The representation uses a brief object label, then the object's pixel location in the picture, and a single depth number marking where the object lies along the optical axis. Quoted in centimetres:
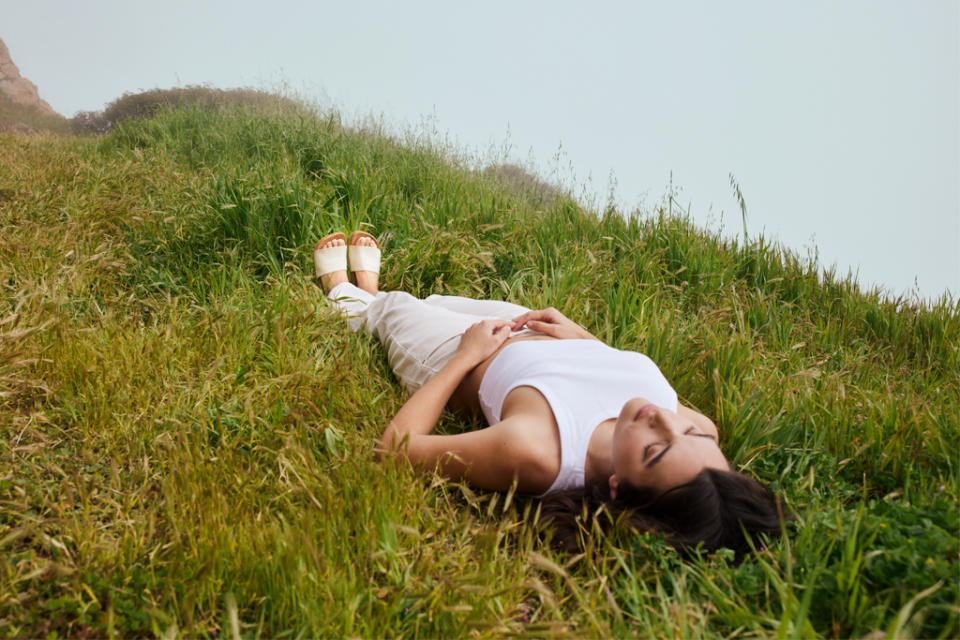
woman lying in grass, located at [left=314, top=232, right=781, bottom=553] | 199
